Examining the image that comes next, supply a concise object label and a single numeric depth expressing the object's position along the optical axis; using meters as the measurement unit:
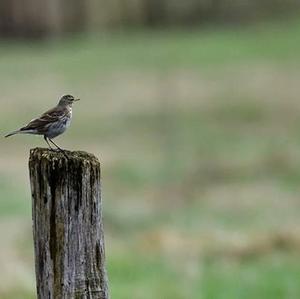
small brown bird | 12.92
